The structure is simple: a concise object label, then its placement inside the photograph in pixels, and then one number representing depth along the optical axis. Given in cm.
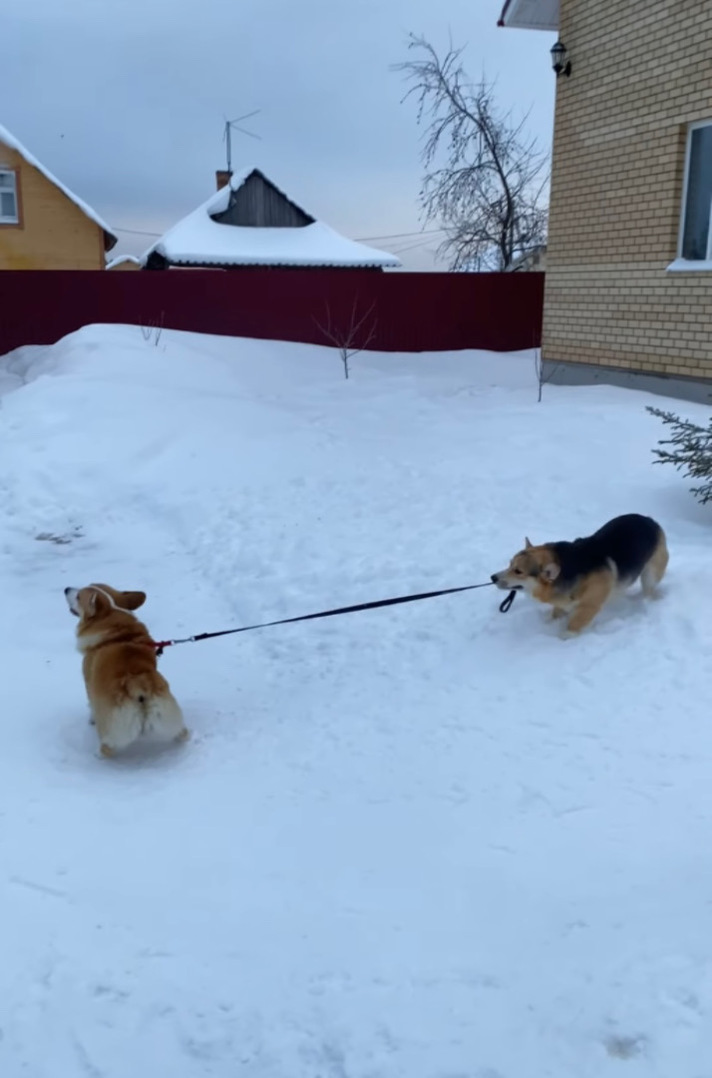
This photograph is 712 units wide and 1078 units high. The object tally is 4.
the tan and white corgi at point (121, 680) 352
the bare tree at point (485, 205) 2194
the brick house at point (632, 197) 925
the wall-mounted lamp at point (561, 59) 1104
